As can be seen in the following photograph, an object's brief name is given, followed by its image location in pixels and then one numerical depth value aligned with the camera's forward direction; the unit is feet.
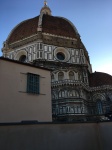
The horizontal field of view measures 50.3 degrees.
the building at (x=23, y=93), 21.38
